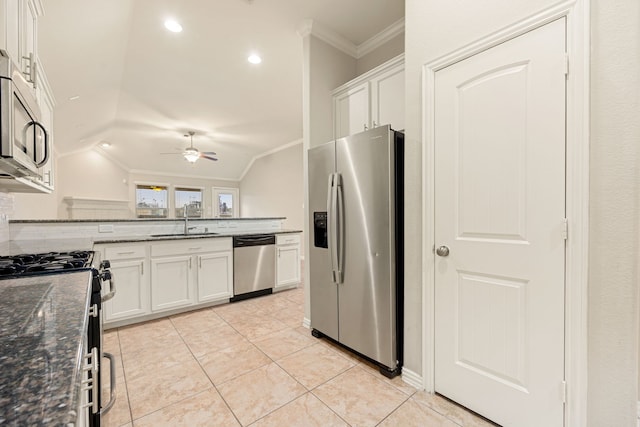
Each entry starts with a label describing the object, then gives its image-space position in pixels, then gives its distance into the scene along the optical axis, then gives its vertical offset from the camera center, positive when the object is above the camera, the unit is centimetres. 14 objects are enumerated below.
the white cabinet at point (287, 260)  397 -73
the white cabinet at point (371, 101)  238 +103
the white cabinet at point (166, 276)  274 -72
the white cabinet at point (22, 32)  127 +94
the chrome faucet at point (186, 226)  362 -20
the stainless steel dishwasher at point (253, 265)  358 -73
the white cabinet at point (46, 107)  210 +88
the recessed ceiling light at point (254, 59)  332 +186
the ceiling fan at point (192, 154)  563 +115
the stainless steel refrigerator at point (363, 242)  193 -24
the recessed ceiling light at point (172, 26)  274 +187
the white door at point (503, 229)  131 -10
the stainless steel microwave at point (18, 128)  94 +34
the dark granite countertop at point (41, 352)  39 -28
